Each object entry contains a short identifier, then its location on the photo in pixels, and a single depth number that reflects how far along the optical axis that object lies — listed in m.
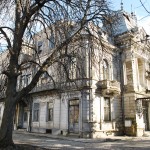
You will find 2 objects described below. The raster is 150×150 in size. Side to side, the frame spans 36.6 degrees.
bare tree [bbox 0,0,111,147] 10.85
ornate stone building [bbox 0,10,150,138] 20.53
